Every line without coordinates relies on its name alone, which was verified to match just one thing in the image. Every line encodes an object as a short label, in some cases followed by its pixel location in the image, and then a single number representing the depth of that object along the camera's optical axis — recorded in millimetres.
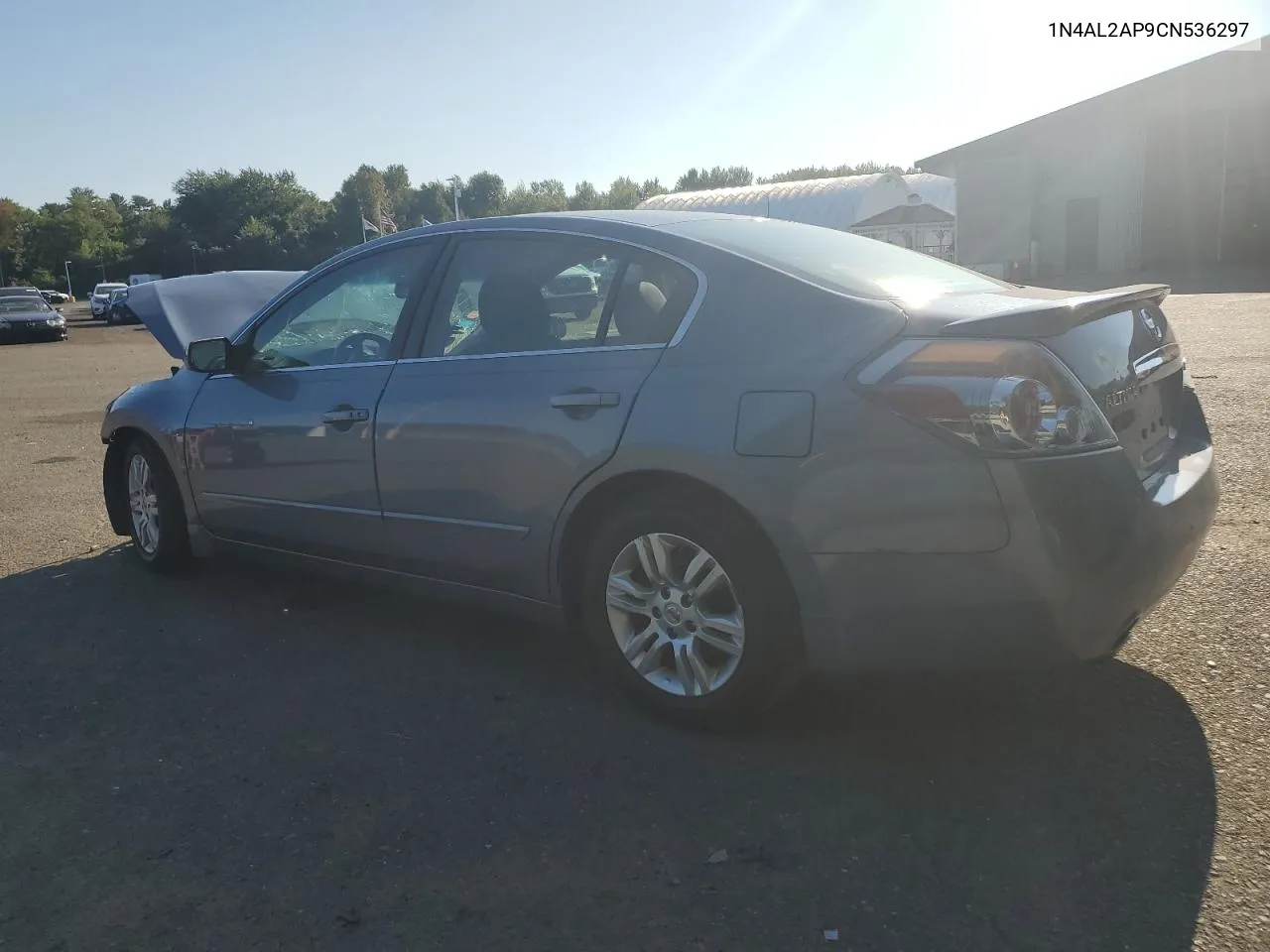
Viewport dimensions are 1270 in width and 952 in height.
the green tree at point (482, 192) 121656
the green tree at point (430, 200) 125125
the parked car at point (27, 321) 31625
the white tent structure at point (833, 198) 49281
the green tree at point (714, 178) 124500
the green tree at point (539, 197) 89812
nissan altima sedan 2842
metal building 31047
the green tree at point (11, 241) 102312
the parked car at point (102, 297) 47844
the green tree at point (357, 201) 97250
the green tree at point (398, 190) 120881
